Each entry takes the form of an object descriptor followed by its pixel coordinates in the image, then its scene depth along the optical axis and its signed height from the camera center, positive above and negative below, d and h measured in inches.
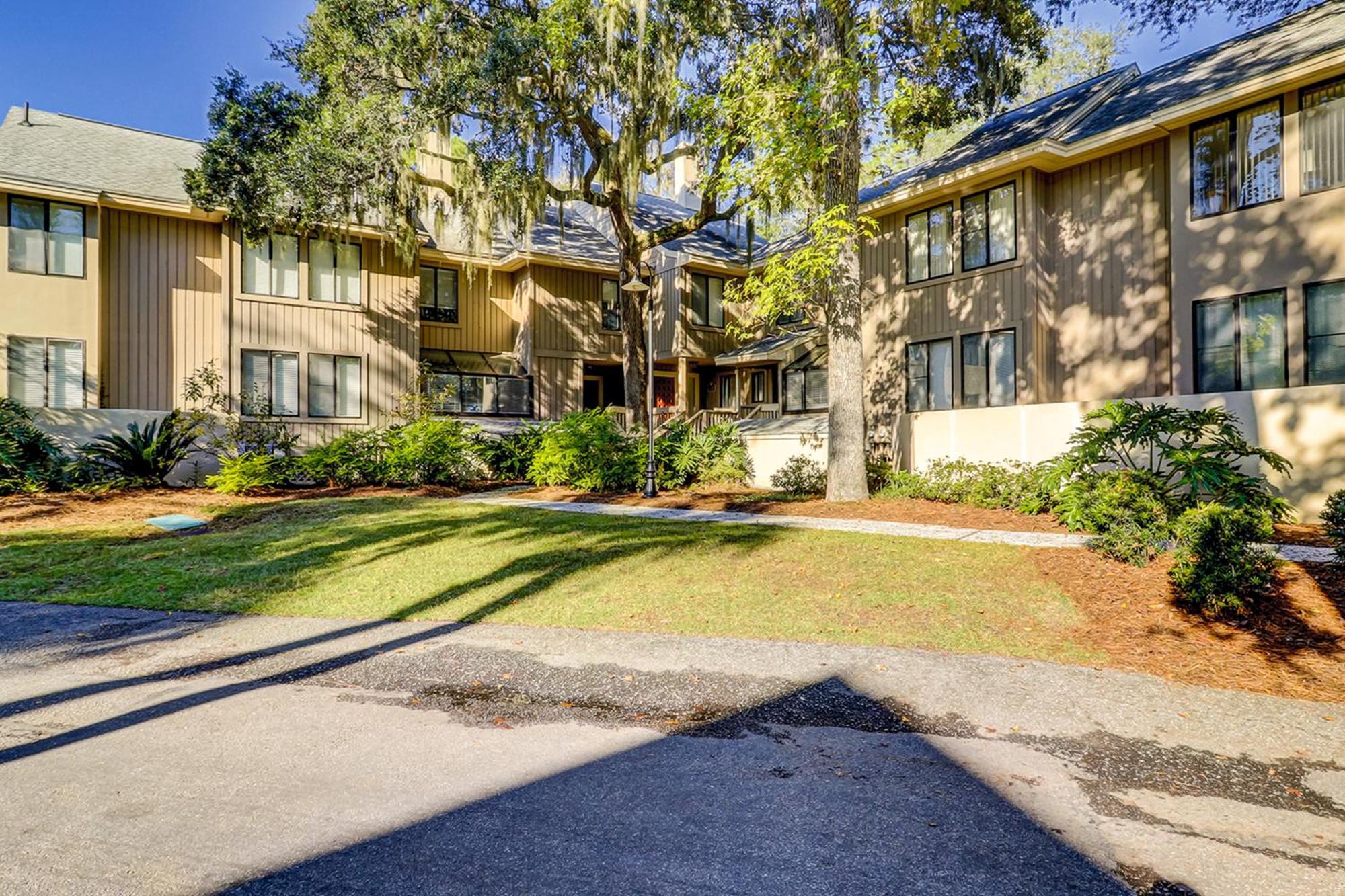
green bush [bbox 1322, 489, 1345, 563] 249.1 -25.8
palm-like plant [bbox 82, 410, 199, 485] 528.1 -2.6
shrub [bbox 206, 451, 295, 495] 522.9 -20.2
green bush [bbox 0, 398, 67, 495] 485.1 -4.8
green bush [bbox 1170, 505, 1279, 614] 213.0 -35.2
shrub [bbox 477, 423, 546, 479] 654.5 -4.7
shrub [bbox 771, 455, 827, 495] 572.4 -23.9
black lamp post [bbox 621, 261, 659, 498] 527.2 +36.5
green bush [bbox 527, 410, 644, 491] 565.3 -6.9
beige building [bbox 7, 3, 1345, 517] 424.8 +136.3
